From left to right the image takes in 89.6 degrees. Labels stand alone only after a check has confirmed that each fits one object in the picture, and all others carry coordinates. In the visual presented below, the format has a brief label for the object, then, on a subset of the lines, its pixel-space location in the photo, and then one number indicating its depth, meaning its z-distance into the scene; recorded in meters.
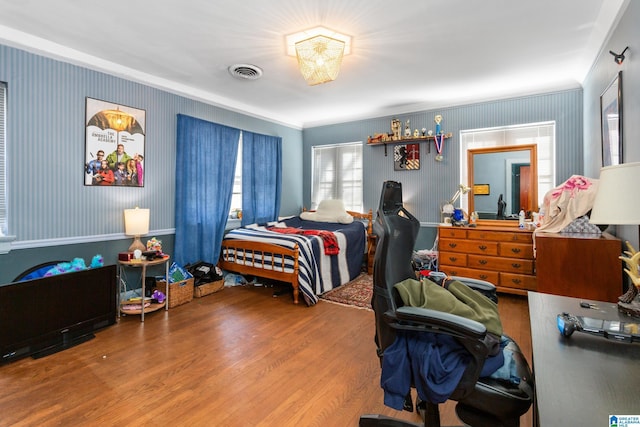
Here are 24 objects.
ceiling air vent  3.31
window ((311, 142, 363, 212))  5.48
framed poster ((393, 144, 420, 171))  4.85
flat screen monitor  2.31
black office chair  1.16
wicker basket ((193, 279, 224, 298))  3.81
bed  3.61
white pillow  5.07
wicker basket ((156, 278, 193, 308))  3.47
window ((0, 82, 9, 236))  2.62
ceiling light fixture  2.60
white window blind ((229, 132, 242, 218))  4.76
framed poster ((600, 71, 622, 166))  2.23
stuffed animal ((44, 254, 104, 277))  2.72
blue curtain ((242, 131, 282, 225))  4.83
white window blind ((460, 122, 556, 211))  3.94
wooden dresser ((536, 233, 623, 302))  2.37
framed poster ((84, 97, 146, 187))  3.16
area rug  3.58
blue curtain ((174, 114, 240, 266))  3.92
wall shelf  4.61
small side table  3.12
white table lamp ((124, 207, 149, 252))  3.27
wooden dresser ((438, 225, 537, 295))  3.60
